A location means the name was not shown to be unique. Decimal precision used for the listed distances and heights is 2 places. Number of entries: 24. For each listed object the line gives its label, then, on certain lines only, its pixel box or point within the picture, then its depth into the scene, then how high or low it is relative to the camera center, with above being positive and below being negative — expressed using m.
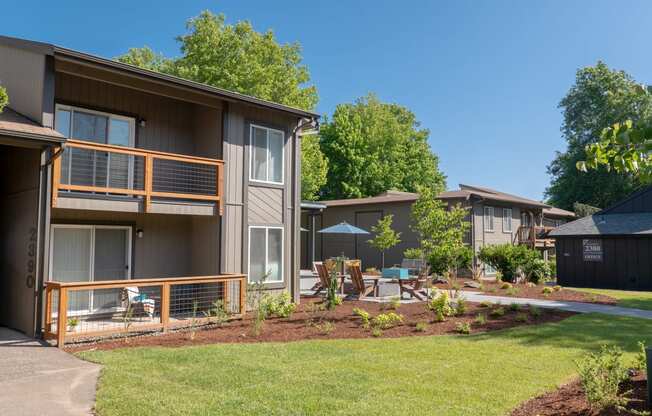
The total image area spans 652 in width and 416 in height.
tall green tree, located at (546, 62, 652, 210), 41.09 +10.95
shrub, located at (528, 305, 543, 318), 11.44 -1.58
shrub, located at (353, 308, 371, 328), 9.99 -1.55
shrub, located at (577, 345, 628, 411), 4.64 -1.36
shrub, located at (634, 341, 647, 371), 6.04 -1.46
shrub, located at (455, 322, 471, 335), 9.53 -1.64
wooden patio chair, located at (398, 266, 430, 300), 14.34 -1.23
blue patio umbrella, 22.19 +0.69
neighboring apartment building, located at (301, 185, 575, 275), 25.11 +1.32
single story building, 21.12 -0.08
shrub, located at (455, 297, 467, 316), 11.52 -1.50
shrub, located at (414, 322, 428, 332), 9.73 -1.68
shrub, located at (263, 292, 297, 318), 11.29 -1.47
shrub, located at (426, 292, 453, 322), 10.74 -1.37
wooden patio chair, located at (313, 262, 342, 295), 15.17 -1.04
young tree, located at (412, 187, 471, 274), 17.23 +0.67
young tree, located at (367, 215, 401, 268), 23.27 +0.40
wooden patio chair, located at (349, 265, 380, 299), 14.84 -1.28
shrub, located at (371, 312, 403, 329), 10.03 -1.61
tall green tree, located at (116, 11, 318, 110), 30.02 +11.87
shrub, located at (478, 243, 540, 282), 20.55 -0.59
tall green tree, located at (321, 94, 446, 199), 43.12 +8.61
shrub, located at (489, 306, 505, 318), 11.38 -1.60
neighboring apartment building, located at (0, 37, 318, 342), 9.25 +1.42
